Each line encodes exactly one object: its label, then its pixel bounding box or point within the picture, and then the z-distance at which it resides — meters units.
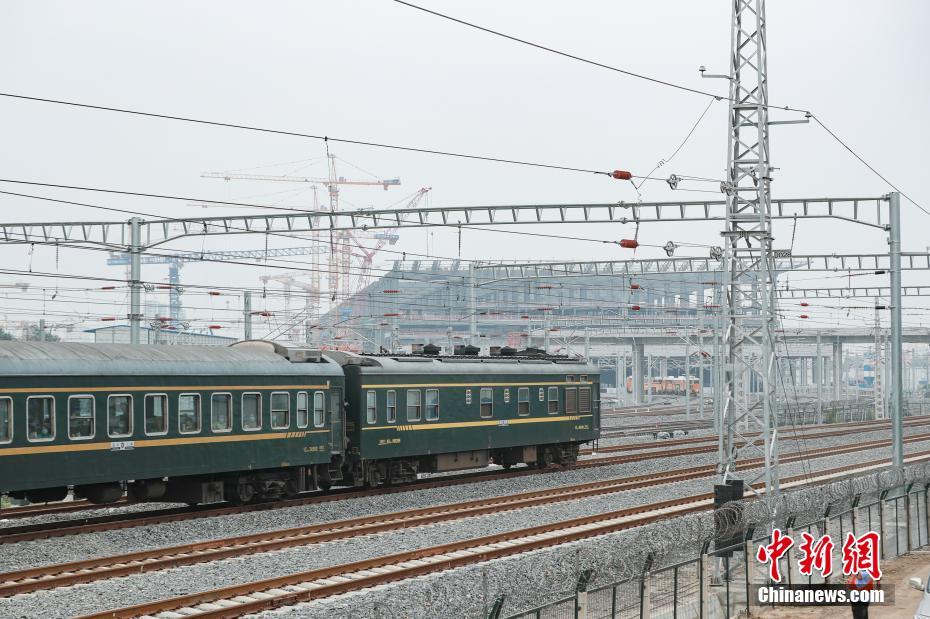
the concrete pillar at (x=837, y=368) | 111.31
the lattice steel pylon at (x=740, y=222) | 23.67
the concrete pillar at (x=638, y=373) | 109.06
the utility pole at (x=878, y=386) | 75.11
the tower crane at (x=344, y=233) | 169.80
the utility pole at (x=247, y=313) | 46.09
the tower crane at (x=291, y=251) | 178.12
